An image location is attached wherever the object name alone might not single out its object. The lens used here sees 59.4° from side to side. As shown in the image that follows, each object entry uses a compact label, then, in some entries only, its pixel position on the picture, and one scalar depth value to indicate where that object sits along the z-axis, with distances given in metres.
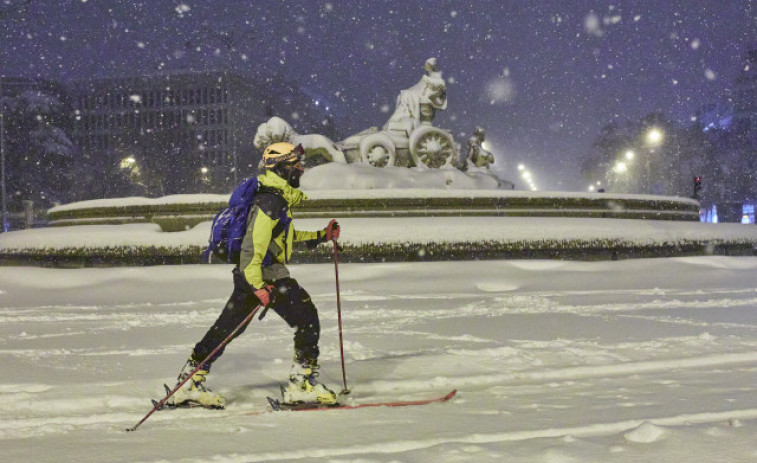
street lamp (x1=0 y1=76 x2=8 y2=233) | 36.06
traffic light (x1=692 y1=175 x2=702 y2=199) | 27.42
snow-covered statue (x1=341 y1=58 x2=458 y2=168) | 19.12
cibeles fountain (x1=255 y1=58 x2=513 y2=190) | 17.80
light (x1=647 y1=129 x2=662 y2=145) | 40.22
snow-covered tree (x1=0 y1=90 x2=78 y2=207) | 45.62
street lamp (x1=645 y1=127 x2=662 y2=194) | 59.00
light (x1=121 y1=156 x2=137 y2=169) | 50.37
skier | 4.14
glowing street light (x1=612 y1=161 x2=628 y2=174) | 54.41
